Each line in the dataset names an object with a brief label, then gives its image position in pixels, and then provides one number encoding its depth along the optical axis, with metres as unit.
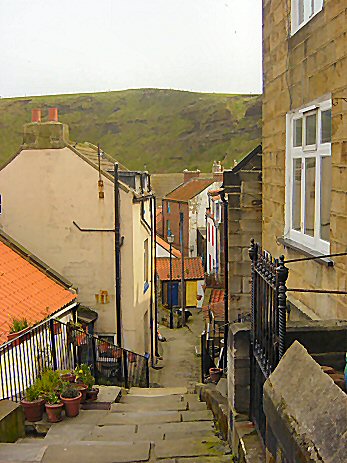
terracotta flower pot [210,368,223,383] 9.02
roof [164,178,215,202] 40.58
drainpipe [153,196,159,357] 19.20
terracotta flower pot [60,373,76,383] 7.89
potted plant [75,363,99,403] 7.97
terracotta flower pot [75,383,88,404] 7.62
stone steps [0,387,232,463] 5.00
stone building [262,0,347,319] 5.36
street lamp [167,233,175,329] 26.77
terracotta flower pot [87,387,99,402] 7.98
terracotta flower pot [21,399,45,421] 6.81
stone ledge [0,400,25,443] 5.79
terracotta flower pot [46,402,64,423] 6.84
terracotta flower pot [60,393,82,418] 7.03
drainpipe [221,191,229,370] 11.41
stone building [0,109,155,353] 14.74
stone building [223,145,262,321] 11.00
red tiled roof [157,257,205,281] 32.09
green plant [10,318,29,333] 8.51
